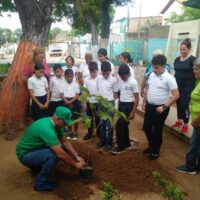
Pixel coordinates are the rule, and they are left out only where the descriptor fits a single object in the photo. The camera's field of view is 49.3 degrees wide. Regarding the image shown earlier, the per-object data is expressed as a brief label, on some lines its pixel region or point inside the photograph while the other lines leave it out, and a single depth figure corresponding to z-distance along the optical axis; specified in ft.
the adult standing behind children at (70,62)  15.83
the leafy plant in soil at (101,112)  9.49
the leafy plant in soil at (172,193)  4.89
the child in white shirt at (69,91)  13.58
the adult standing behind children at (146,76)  13.10
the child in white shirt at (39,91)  13.39
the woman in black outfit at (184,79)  13.18
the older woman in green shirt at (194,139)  9.40
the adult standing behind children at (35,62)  13.54
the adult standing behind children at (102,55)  15.17
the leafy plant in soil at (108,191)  4.94
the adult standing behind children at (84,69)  15.89
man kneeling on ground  8.63
